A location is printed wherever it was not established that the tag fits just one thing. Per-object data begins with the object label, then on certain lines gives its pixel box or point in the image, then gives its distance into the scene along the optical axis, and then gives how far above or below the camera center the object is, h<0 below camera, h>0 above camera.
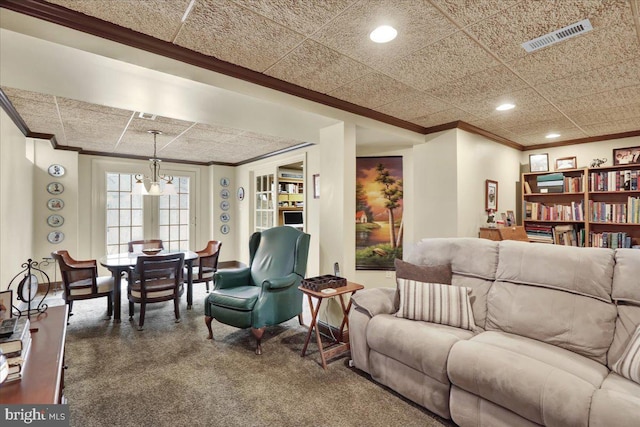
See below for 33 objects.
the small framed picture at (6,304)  1.80 -0.50
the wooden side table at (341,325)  2.61 -0.94
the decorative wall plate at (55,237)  5.06 -0.29
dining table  3.66 -0.61
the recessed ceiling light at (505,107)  3.22 +1.13
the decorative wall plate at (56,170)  5.04 +0.78
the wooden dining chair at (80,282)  3.47 -0.72
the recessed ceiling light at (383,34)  1.89 +1.12
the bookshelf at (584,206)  4.05 +0.12
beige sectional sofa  1.52 -0.78
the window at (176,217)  6.55 +0.02
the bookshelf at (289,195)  5.79 +0.41
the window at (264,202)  6.04 +0.30
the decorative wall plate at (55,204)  5.05 +0.24
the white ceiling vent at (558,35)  1.86 +1.11
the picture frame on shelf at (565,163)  4.62 +0.78
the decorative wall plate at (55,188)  5.03 +0.50
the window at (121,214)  5.97 +0.09
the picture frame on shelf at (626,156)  4.10 +0.78
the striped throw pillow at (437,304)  2.26 -0.65
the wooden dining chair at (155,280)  3.45 -0.71
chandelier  4.32 +0.43
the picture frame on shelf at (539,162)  4.82 +0.82
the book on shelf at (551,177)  4.54 +0.56
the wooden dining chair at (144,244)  4.99 -0.42
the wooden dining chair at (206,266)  4.49 -0.70
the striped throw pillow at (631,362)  1.56 -0.75
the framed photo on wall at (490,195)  4.23 +0.28
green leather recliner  2.93 -0.71
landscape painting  4.52 +0.07
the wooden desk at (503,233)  3.88 -0.22
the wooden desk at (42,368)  1.23 -0.67
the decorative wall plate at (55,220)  5.06 -0.02
